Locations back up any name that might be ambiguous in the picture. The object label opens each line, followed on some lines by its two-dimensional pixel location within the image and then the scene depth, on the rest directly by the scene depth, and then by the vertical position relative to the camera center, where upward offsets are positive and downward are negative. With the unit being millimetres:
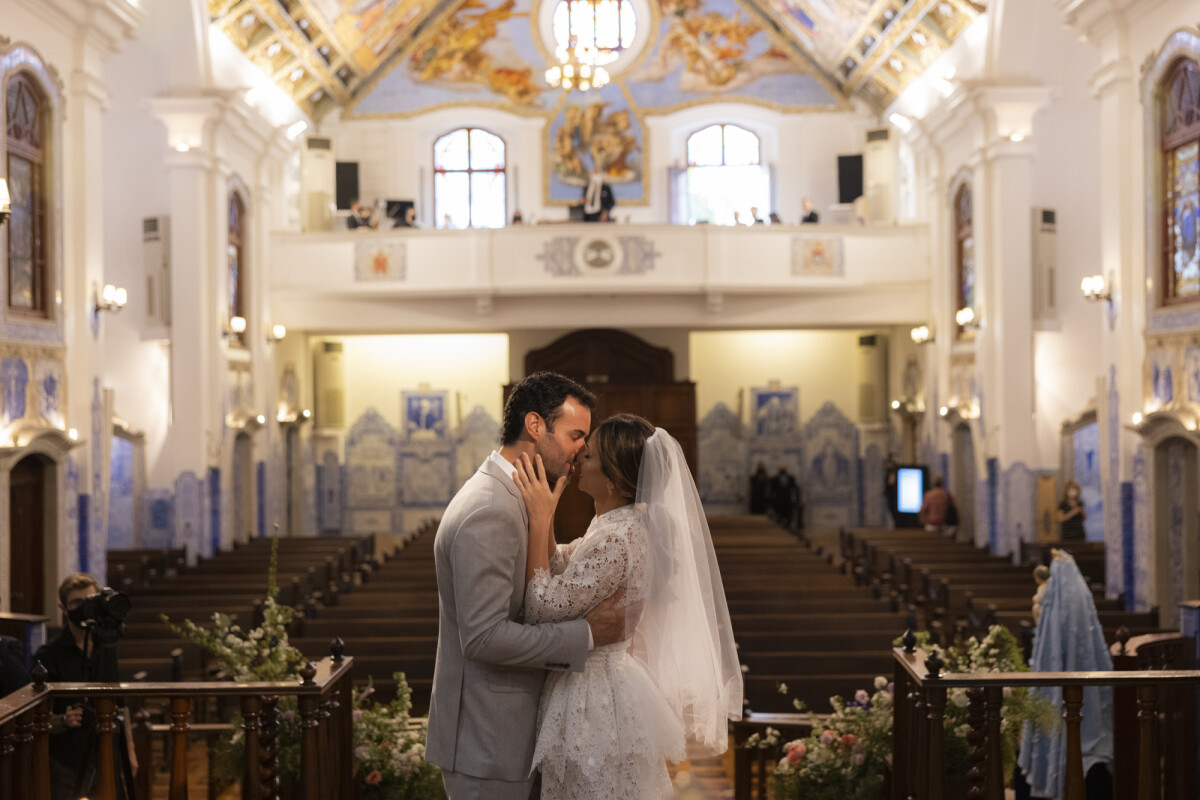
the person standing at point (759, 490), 24172 -1230
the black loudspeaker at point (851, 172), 22469 +4223
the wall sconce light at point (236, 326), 17922 +1426
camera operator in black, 5492 -1144
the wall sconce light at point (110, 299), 12969 +1330
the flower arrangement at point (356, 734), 6117 -1442
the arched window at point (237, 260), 18625 +2442
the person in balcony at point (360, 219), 21031 +3352
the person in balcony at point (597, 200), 20141 +3537
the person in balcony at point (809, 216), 20422 +3187
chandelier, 18055 +4851
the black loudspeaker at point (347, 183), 22547 +4204
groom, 3619 -552
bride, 3709 -562
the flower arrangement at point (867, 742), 6043 -1500
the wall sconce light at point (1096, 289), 12844 +1266
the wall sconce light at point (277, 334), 19984 +1460
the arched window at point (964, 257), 18344 +2305
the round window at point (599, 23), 22891 +6971
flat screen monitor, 20047 -1052
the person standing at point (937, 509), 18547 -1253
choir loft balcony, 19625 +2215
